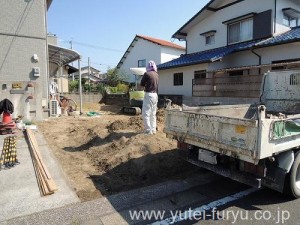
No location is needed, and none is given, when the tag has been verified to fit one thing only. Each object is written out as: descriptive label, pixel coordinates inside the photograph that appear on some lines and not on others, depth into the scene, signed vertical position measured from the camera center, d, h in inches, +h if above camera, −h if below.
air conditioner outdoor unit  455.8 -23.6
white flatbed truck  118.3 -26.1
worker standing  235.3 -3.6
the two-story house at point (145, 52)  988.9 +168.0
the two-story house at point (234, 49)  493.7 +92.4
